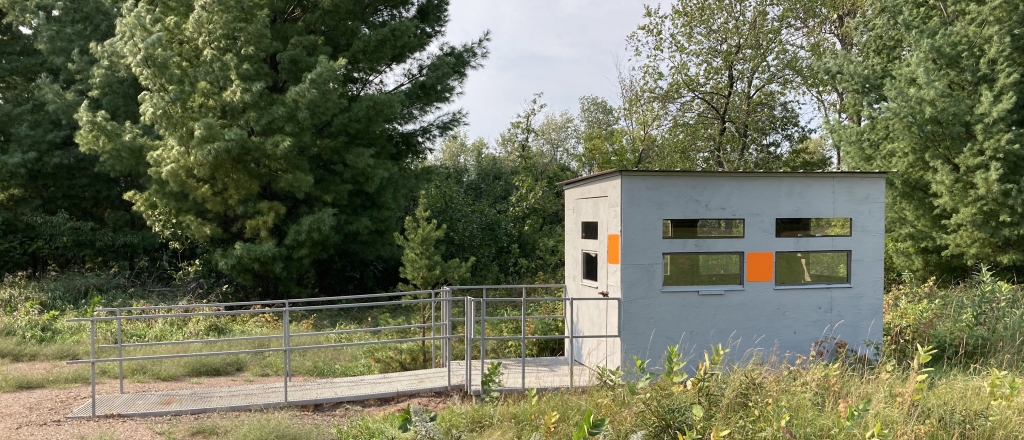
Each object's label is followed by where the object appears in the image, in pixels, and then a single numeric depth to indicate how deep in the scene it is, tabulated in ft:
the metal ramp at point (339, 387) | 26.00
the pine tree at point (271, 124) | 47.73
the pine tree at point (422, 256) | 37.76
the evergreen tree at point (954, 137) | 48.42
